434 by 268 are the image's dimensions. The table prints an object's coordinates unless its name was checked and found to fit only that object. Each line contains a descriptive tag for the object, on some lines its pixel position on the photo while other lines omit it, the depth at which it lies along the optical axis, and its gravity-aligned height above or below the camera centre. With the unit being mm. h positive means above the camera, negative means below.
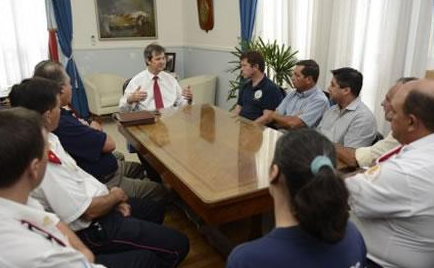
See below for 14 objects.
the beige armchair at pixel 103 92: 5355 -807
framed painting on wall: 5797 +351
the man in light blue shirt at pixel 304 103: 2812 -512
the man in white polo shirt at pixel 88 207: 1415 -709
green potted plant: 3799 -224
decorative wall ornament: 5516 +399
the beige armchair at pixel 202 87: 5402 -719
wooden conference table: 1486 -624
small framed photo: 6072 -384
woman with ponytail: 778 -397
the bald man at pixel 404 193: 1164 -514
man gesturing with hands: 3191 -462
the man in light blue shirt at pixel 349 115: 2240 -495
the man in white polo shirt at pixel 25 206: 849 -432
